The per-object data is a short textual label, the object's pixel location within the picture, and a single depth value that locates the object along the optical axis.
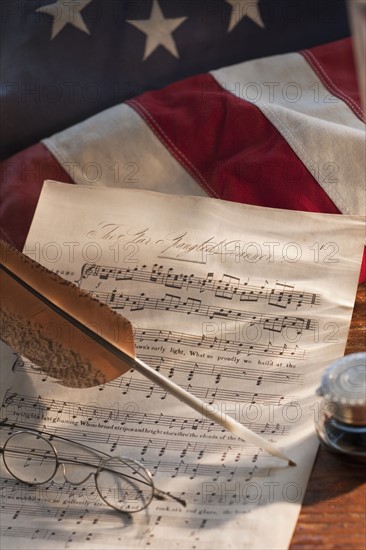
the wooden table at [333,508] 1.10
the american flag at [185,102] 1.37
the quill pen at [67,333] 1.14
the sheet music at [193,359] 1.13
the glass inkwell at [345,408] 1.11
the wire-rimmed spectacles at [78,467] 1.15
